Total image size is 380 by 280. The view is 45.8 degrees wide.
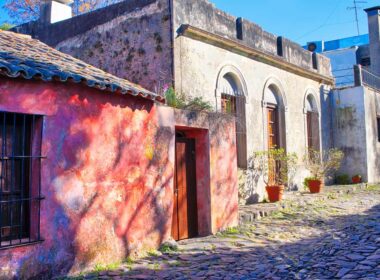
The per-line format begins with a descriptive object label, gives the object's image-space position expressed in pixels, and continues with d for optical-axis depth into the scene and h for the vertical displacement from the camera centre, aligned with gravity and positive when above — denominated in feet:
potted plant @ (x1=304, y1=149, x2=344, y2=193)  45.98 +1.63
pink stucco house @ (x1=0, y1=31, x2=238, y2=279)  17.70 +0.86
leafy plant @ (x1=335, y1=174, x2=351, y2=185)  56.80 -0.04
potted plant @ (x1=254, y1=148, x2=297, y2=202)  39.75 +1.13
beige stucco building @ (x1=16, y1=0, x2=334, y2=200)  33.91 +10.48
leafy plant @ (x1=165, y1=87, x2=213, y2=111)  26.30 +4.85
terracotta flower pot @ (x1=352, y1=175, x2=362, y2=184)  56.00 -0.07
